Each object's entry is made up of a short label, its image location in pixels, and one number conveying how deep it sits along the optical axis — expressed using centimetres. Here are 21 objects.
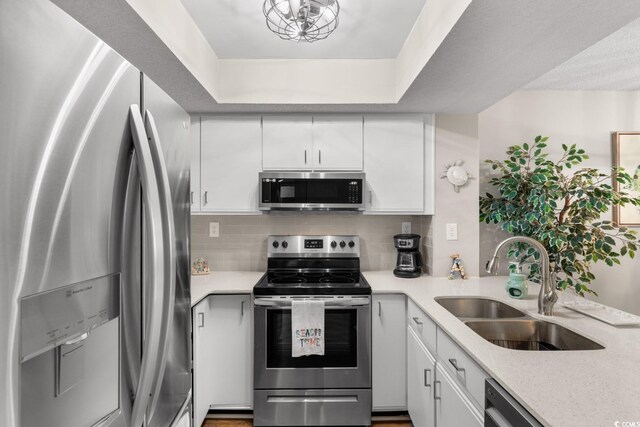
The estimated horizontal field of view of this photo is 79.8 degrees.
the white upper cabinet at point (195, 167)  281
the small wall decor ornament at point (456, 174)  281
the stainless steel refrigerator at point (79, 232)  52
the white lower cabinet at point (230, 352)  251
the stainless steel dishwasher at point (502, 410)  104
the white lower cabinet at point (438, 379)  141
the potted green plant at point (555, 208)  270
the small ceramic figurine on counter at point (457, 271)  279
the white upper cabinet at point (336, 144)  281
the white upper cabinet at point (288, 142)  281
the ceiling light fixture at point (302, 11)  158
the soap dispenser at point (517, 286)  214
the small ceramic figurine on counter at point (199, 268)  299
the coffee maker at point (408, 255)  286
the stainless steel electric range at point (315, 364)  243
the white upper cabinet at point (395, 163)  282
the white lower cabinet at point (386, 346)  250
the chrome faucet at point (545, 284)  179
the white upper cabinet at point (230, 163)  282
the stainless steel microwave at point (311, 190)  274
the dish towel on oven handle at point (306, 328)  239
